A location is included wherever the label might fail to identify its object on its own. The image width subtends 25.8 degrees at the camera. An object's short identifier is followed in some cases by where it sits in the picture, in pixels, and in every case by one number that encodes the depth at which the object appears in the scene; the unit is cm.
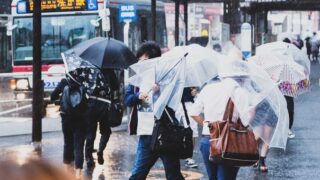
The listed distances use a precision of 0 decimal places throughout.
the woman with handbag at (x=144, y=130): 651
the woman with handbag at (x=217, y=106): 580
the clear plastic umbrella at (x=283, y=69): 1057
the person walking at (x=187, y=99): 713
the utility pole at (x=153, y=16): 1855
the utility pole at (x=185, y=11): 2380
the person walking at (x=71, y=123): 837
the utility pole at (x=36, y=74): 1190
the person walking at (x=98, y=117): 851
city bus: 1716
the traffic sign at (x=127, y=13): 1894
